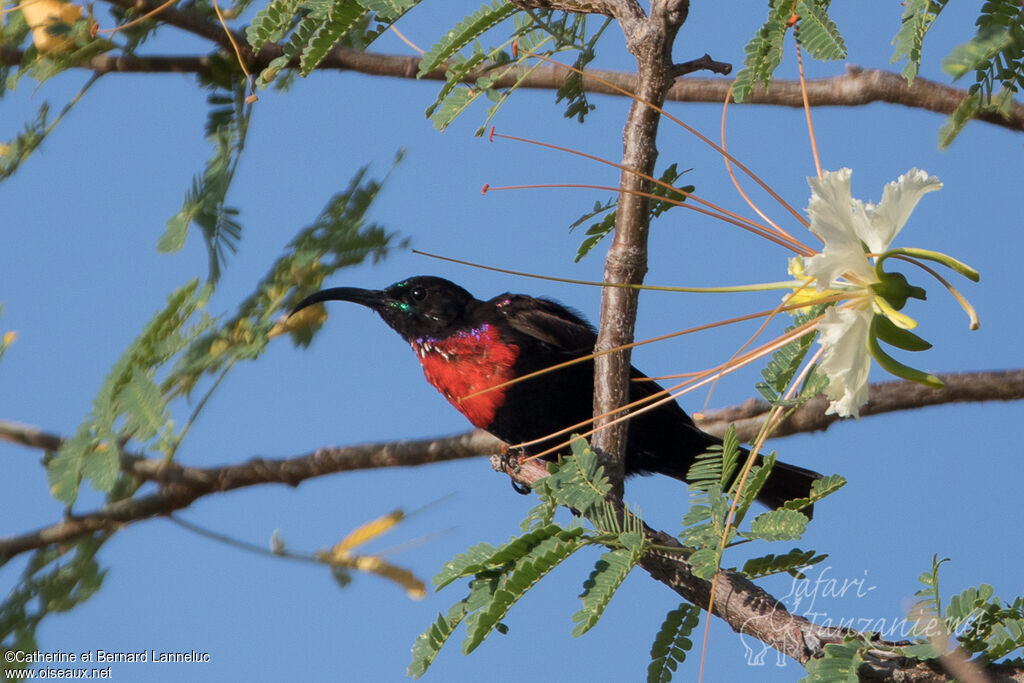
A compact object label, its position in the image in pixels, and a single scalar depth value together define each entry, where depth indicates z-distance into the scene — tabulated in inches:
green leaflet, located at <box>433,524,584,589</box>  156.4
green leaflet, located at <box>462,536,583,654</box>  151.2
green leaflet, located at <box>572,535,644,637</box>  147.3
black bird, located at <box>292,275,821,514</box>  306.0
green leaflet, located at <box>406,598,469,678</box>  161.6
